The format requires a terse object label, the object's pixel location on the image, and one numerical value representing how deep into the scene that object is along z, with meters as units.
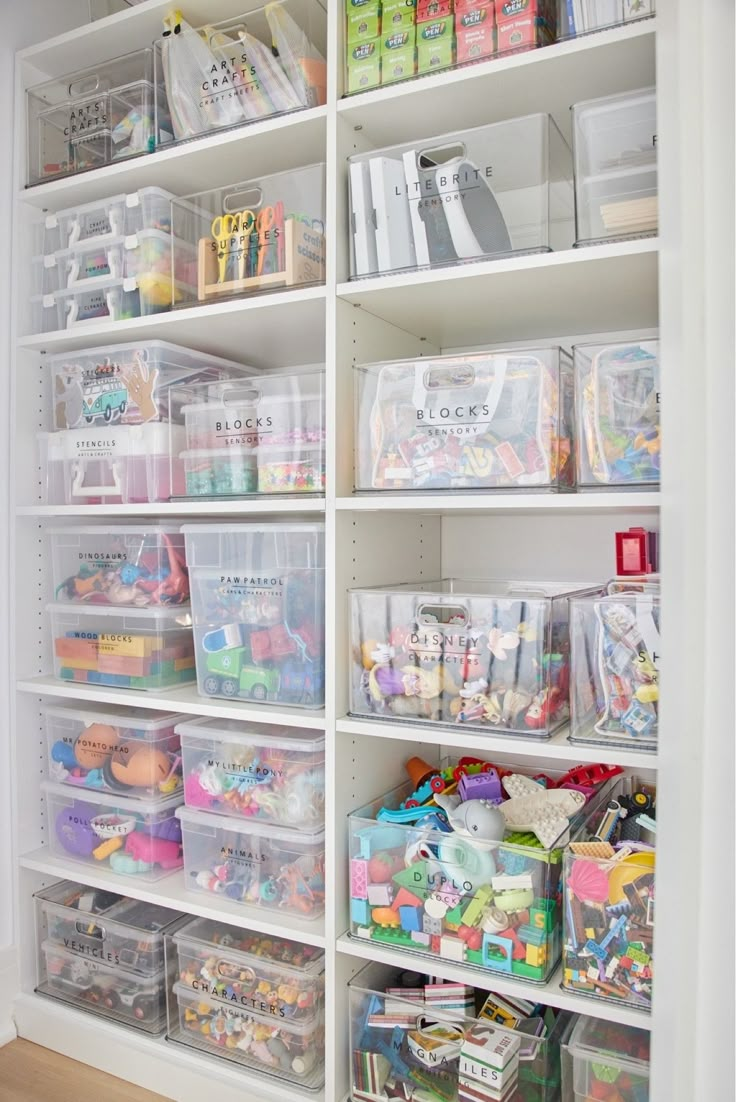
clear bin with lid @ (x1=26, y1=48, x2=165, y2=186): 1.58
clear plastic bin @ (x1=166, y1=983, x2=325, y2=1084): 1.41
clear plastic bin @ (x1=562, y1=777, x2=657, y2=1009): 1.12
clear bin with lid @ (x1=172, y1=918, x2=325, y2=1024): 1.42
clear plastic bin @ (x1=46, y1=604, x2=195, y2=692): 1.60
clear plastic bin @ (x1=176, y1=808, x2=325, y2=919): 1.42
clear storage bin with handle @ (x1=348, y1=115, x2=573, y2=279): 1.21
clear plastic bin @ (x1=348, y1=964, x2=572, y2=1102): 1.22
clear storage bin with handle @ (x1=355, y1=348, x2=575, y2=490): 1.20
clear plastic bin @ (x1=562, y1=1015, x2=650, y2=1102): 1.14
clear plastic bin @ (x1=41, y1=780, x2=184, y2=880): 1.60
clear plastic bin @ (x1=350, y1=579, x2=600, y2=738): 1.21
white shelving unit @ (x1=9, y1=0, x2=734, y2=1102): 0.85
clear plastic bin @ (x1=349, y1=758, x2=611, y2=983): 1.20
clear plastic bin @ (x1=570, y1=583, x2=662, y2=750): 1.12
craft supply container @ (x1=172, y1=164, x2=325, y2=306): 1.41
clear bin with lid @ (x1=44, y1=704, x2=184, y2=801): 1.60
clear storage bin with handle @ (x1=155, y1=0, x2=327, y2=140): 1.40
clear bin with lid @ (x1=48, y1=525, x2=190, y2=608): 1.61
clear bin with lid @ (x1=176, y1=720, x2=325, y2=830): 1.42
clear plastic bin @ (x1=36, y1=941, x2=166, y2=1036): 1.58
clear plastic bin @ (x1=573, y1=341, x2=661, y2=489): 1.13
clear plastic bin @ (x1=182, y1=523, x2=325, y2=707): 1.41
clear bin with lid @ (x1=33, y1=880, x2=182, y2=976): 1.59
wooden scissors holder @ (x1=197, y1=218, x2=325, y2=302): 1.40
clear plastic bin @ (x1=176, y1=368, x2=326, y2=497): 1.42
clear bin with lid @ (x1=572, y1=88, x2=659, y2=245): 1.12
